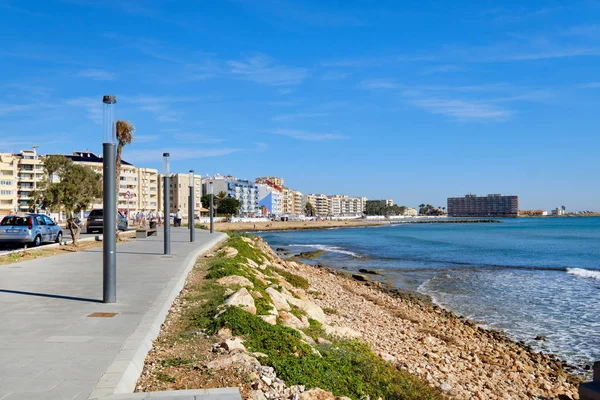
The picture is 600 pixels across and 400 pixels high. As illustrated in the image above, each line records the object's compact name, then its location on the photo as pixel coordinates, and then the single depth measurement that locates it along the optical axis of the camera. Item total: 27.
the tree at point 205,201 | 143.48
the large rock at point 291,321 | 8.50
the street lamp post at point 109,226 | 8.40
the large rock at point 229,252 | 16.47
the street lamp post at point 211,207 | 31.86
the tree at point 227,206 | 131.12
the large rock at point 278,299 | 9.94
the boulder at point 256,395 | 4.62
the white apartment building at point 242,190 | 161.12
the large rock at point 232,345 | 5.82
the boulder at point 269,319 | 7.63
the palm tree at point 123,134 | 23.70
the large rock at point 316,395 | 4.87
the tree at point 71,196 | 21.56
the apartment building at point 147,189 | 128.00
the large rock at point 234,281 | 10.53
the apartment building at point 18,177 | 93.88
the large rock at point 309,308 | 10.65
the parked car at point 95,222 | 30.65
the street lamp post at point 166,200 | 16.34
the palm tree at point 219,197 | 134.12
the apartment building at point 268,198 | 185.50
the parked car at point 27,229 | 19.64
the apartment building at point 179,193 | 147.38
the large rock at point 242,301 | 8.08
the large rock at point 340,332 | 9.27
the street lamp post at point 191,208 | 24.10
